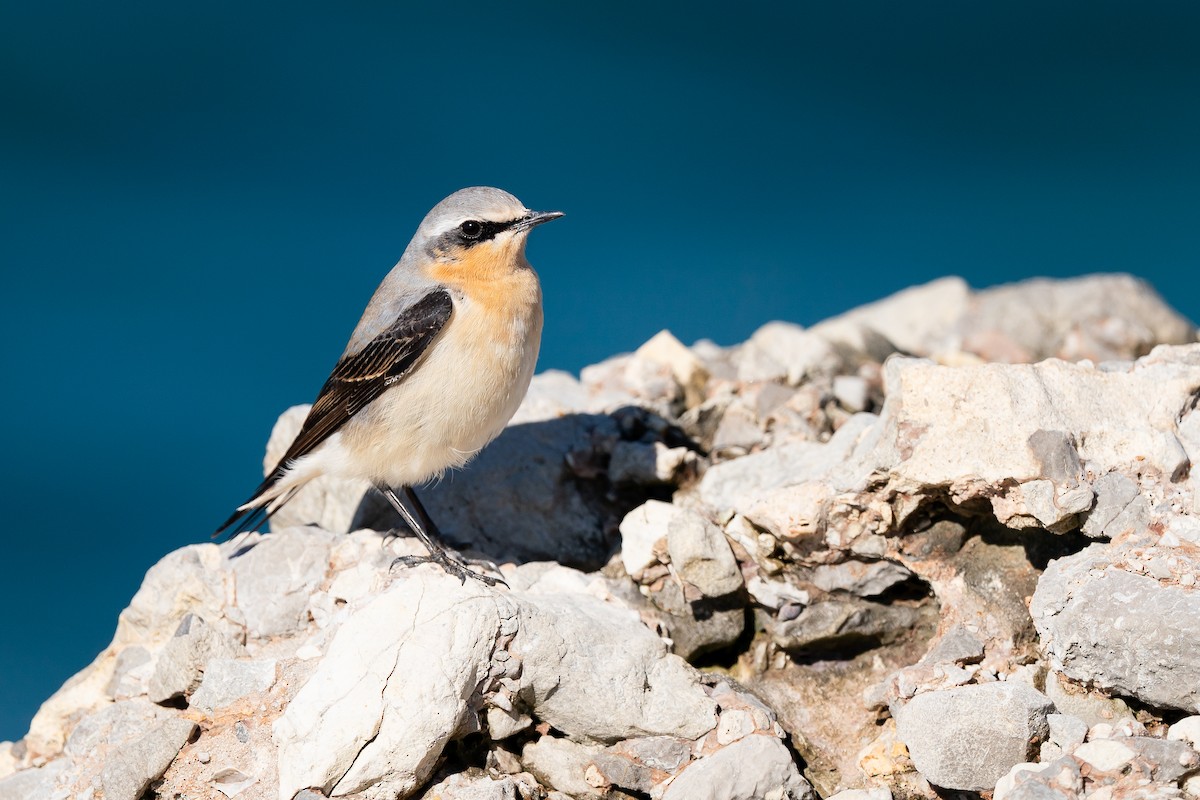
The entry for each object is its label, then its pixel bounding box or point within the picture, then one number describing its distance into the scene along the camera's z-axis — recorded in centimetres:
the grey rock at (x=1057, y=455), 1055
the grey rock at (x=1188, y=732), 922
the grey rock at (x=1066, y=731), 972
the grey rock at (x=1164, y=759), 891
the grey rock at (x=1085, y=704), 1011
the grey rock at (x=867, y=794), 1002
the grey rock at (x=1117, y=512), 1045
